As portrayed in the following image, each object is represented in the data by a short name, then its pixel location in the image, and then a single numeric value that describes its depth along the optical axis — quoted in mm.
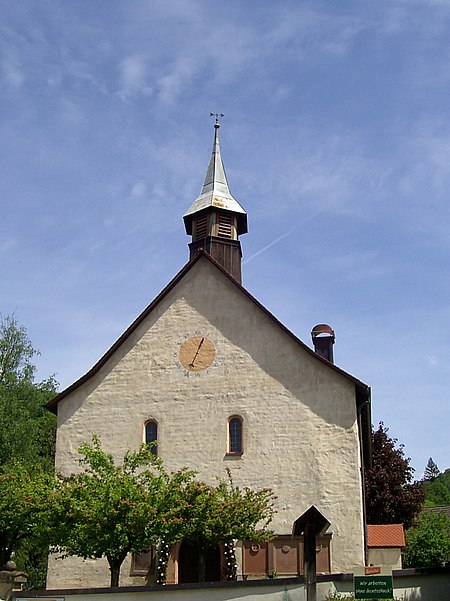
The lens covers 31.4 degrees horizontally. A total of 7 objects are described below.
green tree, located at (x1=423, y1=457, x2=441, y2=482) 160300
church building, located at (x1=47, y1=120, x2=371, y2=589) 24141
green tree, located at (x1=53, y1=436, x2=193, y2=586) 19500
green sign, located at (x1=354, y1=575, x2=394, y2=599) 15977
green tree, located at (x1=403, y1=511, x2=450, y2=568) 35781
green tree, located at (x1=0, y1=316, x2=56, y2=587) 35375
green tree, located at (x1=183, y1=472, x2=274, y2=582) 20594
